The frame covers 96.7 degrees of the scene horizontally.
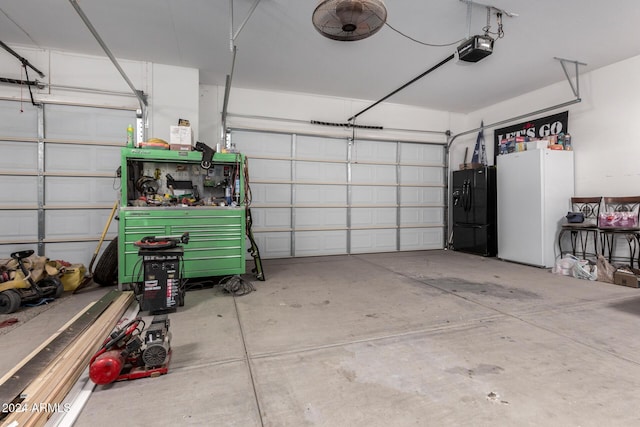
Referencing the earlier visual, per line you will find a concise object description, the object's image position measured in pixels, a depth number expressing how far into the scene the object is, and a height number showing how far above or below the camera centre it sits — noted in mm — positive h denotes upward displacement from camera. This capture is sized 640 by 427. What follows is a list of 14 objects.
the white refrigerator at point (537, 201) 4594 +247
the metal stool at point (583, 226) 4383 -153
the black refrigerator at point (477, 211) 5609 +97
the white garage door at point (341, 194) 5477 +459
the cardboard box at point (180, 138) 3520 +964
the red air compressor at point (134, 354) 1584 -803
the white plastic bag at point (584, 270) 3926 -766
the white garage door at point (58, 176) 3963 +571
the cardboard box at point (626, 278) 3570 -799
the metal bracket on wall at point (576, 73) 4274 +2267
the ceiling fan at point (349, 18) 1930 +1423
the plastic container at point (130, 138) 3350 +913
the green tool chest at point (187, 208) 3205 +85
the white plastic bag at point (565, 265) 4180 -738
